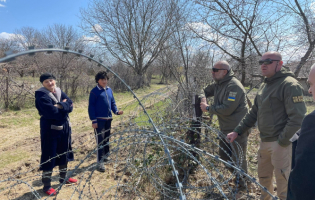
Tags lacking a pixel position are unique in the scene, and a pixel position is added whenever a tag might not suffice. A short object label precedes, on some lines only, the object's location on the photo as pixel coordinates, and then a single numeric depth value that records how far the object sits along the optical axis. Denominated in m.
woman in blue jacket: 3.49
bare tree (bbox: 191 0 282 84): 4.57
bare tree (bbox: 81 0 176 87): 17.81
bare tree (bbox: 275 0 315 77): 4.23
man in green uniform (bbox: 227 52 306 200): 2.02
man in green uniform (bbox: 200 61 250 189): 2.65
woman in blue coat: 2.68
